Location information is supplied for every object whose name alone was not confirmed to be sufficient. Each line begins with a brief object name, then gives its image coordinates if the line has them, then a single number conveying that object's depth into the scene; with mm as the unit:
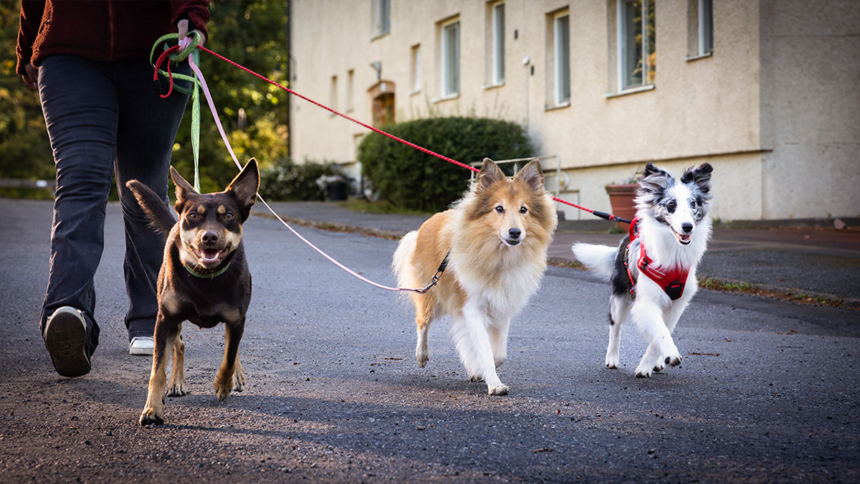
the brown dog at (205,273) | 3502
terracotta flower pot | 13359
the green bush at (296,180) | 28562
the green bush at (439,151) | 17438
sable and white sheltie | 4566
